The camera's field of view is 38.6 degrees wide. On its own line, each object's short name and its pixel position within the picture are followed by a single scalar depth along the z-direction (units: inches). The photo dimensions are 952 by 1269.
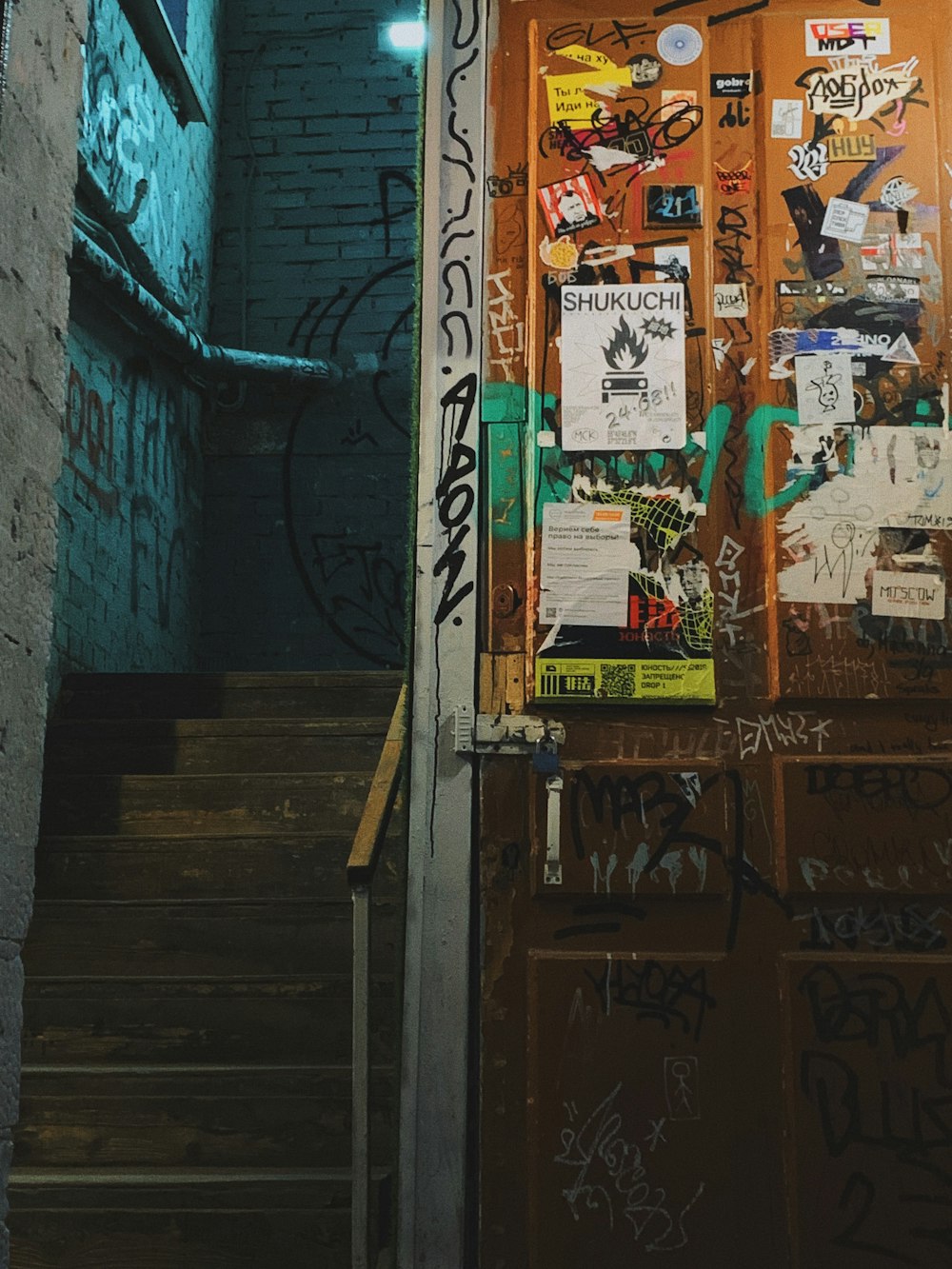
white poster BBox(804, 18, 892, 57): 143.0
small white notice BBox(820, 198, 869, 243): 140.5
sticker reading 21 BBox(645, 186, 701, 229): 142.3
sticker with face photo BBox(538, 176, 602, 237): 142.9
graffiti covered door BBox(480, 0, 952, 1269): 125.9
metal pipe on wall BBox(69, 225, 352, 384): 248.2
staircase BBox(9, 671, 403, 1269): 142.6
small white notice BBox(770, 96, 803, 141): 142.4
